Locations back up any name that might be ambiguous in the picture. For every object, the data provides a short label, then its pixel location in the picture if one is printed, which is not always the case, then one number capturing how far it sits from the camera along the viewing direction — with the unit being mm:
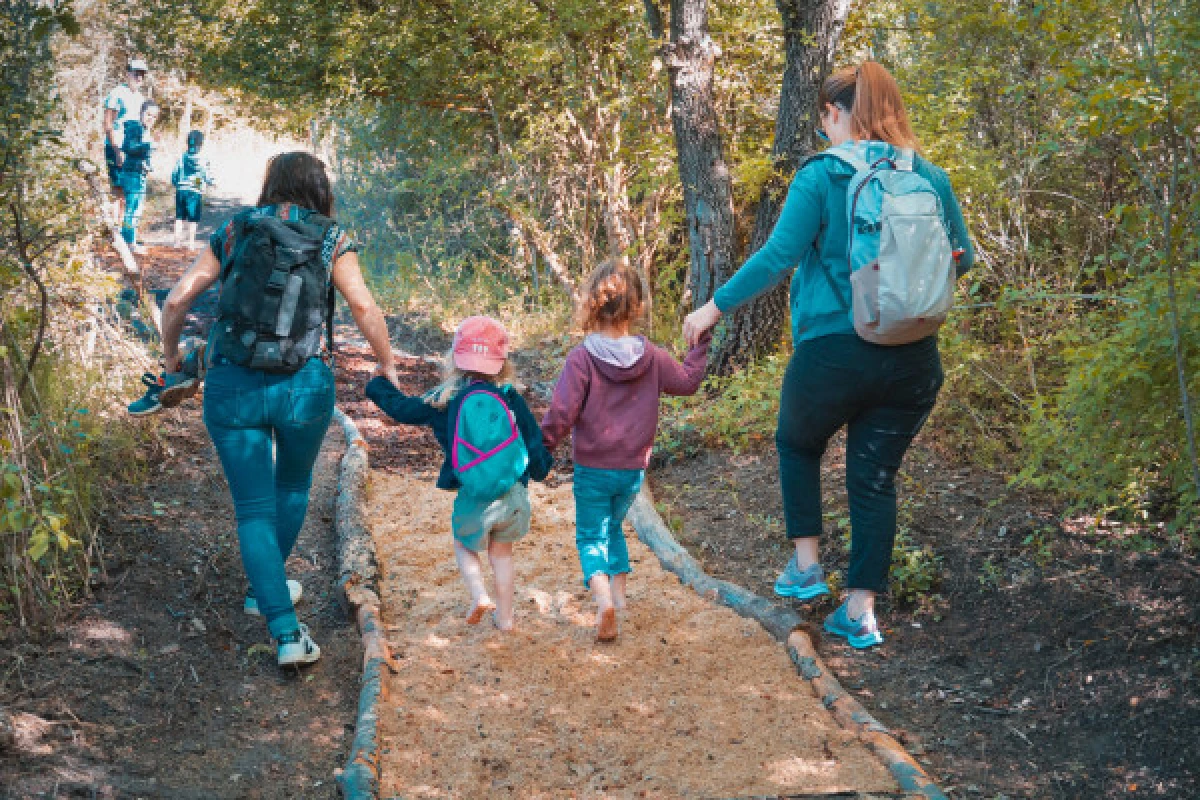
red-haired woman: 3809
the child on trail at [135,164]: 11305
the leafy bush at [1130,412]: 3658
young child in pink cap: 4129
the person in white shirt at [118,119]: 11195
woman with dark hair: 3818
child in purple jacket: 4203
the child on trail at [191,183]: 12882
